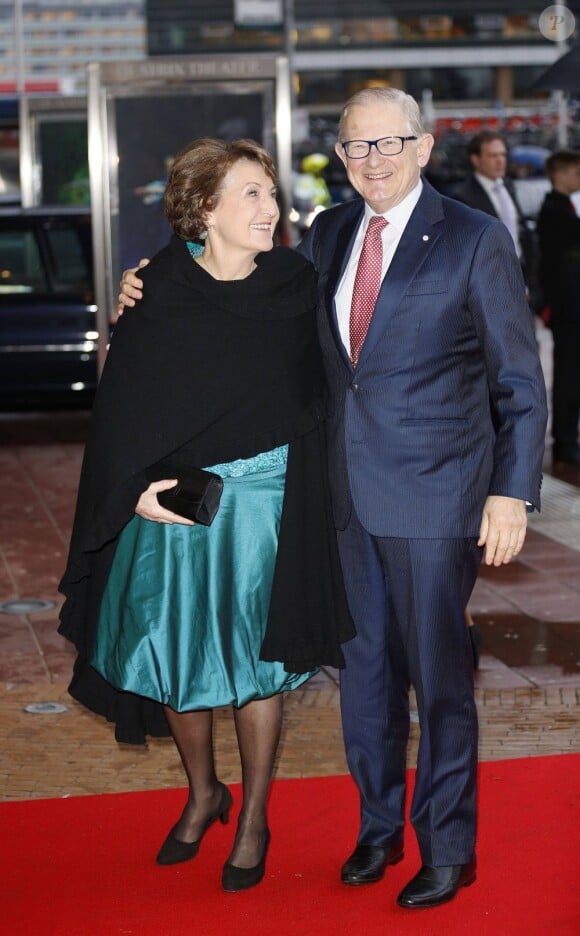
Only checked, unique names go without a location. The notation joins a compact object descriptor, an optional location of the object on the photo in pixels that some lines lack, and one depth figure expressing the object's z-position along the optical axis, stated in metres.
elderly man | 3.44
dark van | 11.45
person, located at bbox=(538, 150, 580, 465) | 9.30
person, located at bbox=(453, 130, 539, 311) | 7.63
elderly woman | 3.60
